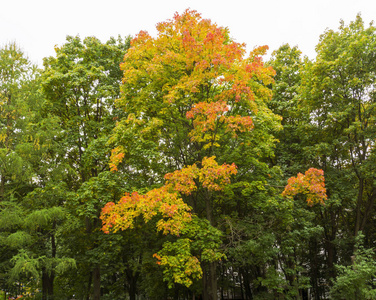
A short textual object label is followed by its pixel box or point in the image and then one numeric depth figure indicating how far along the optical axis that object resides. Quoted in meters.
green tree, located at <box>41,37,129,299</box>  12.09
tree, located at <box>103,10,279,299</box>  9.37
